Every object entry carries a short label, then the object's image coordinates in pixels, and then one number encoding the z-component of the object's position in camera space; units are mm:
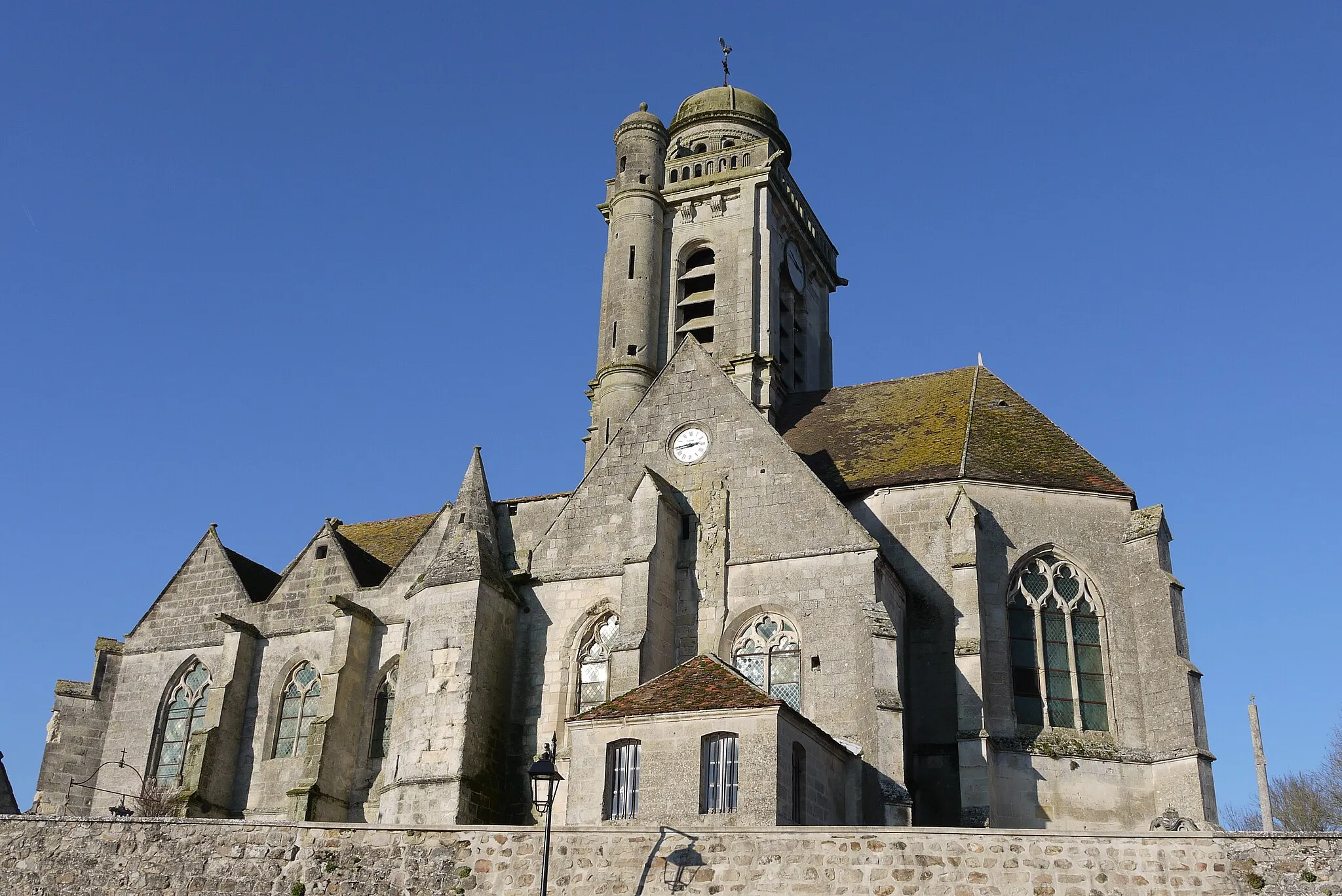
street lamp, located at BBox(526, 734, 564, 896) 17328
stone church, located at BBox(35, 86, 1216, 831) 22766
